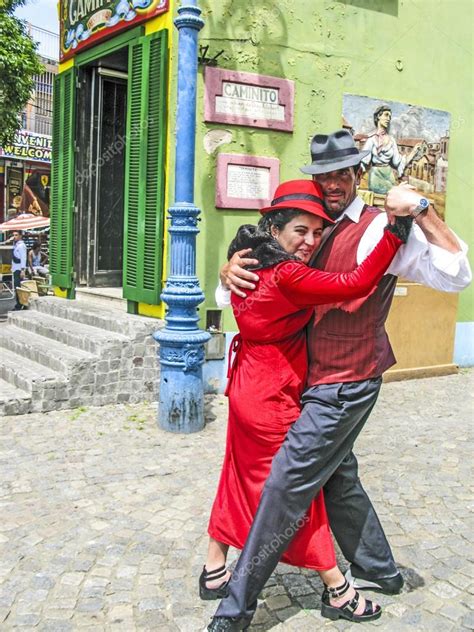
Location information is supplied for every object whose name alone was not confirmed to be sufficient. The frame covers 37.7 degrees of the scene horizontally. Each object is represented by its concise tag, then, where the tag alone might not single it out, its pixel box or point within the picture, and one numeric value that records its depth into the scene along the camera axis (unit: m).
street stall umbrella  20.05
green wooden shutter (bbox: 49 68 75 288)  8.71
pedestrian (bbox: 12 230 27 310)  16.94
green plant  11.53
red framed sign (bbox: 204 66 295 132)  7.00
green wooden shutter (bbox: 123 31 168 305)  7.05
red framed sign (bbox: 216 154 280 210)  7.12
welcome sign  24.80
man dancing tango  2.70
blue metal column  5.80
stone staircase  6.40
